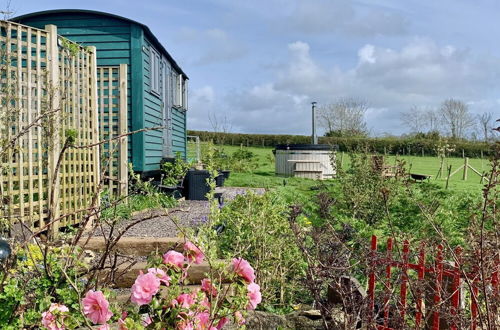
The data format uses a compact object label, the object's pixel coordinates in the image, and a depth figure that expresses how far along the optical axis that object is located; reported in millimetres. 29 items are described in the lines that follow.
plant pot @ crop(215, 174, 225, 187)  12733
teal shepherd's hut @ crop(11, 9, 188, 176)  9562
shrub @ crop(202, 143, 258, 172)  20041
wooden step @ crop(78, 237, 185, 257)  4809
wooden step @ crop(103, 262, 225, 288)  3977
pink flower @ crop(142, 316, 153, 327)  1755
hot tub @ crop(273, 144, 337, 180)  18375
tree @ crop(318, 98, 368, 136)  34562
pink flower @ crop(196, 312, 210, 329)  1667
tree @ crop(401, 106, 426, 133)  38531
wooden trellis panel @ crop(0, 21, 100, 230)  5516
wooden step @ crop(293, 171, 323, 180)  18328
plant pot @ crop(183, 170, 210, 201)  10398
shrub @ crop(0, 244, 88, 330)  1896
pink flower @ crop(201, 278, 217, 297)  1803
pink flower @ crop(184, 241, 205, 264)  1842
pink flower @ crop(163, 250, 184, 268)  1708
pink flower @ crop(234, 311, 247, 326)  1793
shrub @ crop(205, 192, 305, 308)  3857
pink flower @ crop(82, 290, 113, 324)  1565
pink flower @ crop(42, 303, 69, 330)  1670
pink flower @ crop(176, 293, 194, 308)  1625
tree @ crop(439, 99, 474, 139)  40844
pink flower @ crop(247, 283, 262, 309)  1750
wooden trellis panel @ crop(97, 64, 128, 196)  8781
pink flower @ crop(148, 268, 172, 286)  1605
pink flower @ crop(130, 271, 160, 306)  1534
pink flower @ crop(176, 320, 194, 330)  1591
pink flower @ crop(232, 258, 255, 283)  1760
